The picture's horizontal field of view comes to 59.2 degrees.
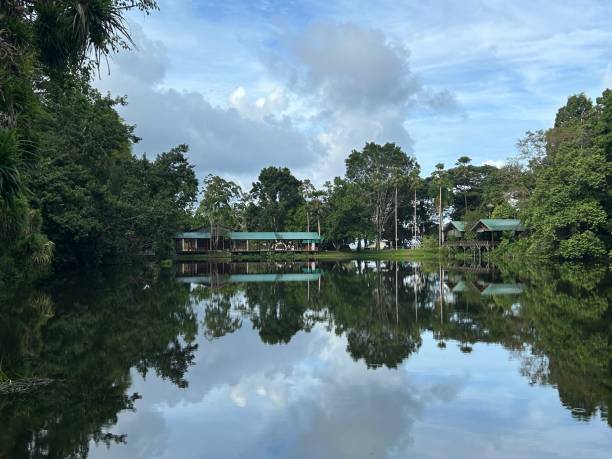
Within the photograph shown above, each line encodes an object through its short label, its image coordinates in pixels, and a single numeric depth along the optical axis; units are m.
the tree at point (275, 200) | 74.06
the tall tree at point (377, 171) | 68.38
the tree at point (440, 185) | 61.55
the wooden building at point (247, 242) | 65.44
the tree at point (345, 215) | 64.25
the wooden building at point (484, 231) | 51.81
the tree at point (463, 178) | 72.44
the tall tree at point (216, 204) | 63.09
